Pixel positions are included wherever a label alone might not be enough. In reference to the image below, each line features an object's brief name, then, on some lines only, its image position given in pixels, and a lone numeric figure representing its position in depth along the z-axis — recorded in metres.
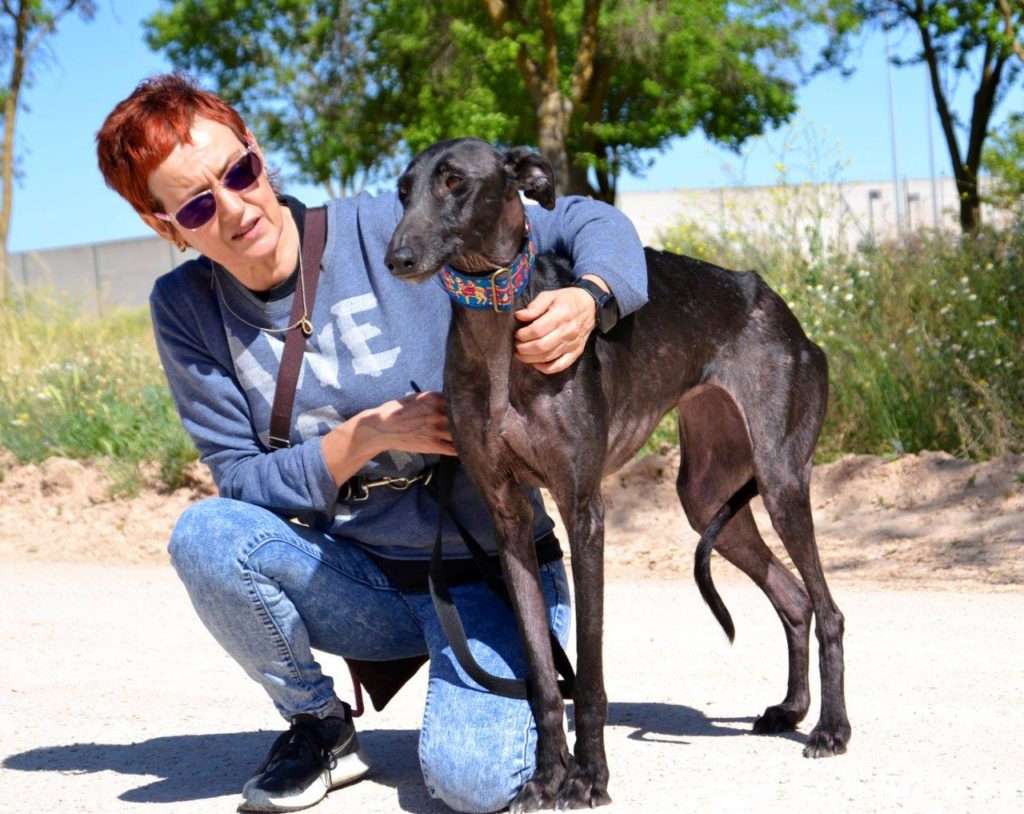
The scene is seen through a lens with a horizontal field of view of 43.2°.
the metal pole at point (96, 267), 34.95
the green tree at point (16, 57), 17.36
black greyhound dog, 3.00
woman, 3.39
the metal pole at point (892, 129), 35.81
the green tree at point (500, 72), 17.20
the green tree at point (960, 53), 17.58
